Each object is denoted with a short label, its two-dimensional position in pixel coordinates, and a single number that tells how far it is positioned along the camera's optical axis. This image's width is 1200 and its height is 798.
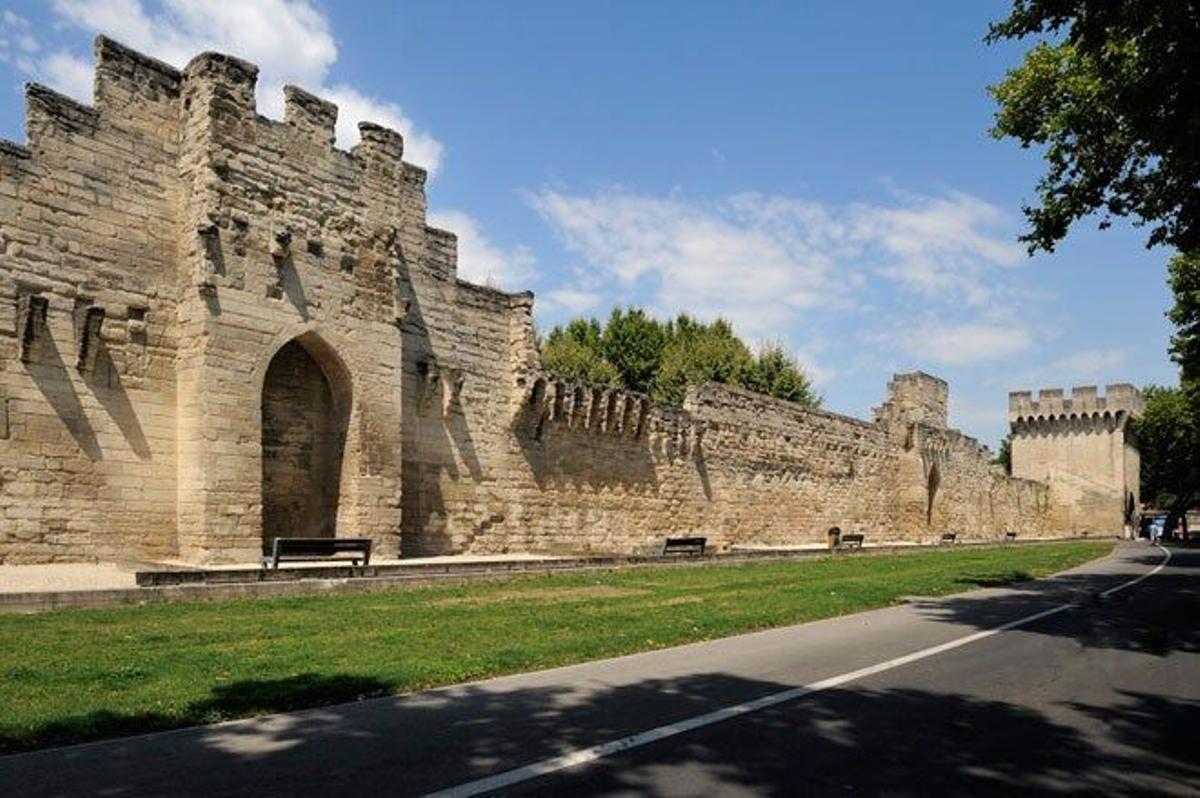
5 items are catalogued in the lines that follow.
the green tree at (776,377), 55.84
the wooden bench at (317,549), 14.89
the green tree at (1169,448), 58.56
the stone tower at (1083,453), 61.62
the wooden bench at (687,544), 23.00
